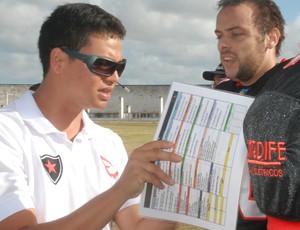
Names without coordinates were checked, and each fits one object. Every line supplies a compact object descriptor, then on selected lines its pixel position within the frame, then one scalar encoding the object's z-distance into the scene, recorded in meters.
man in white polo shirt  1.91
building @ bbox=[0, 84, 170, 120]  50.31
